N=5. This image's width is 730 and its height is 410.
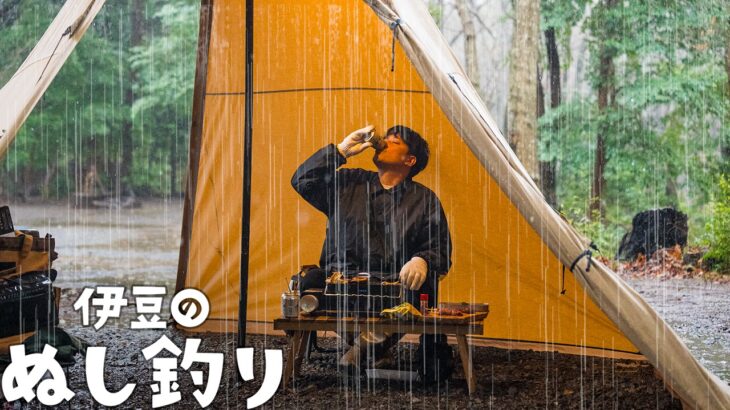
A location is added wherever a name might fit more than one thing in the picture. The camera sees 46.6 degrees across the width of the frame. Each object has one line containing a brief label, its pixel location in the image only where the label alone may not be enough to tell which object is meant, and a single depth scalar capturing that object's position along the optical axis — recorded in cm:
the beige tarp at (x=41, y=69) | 446
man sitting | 470
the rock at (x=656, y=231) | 1098
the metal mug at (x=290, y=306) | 427
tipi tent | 531
